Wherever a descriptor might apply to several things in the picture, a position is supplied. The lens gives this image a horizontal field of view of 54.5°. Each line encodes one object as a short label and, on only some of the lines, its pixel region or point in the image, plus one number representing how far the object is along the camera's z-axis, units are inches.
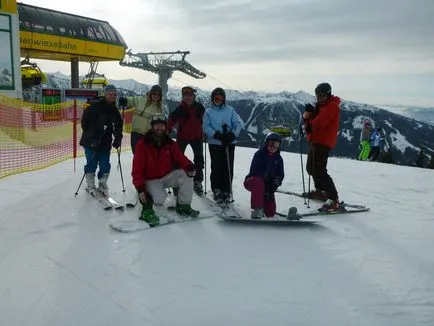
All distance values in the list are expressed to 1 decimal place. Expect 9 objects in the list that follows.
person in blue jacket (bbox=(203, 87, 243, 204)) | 228.8
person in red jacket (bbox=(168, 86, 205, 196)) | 244.5
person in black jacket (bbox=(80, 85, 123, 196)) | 231.3
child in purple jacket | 205.0
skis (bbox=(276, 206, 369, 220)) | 202.4
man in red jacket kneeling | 198.5
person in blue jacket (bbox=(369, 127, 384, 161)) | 642.2
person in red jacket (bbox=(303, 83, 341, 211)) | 221.3
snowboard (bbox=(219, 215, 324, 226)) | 195.6
